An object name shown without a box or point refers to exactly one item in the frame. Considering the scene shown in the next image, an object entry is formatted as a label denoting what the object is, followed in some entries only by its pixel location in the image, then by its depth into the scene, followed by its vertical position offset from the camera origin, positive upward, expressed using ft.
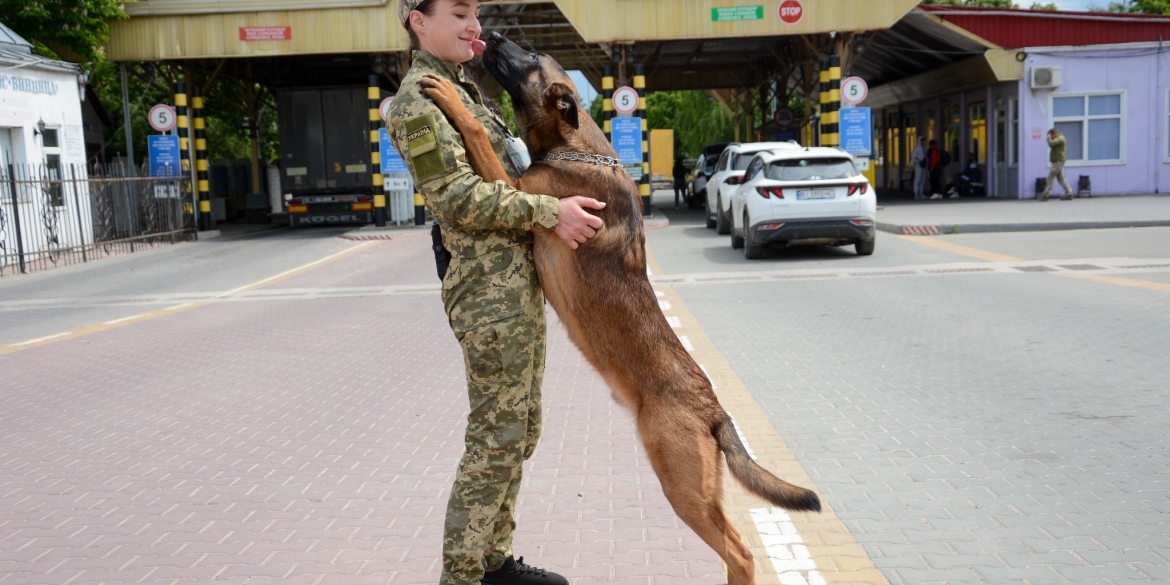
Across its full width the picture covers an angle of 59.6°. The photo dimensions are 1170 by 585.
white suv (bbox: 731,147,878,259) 52.31 -1.84
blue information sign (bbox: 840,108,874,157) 84.38 +2.69
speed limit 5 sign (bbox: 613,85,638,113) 86.89 +6.40
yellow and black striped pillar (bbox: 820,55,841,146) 88.74 +5.63
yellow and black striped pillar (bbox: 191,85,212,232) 92.99 +3.40
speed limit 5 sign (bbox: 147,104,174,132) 86.74 +6.69
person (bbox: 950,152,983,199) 103.65 -2.01
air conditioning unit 91.15 +6.79
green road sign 86.38 +13.10
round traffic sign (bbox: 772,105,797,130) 111.14 +5.32
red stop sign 86.53 +13.04
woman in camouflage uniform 9.57 -0.81
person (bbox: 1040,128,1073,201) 86.48 -0.44
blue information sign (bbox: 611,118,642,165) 86.17 +3.05
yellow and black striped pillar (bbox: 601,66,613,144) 91.76 +7.44
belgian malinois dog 10.05 -1.40
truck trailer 94.02 +3.73
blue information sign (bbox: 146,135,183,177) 87.35 +3.64
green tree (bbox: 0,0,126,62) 83.61 +14.88
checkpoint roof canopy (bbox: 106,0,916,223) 85.51 +12.17
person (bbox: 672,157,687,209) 117.06 -0.74
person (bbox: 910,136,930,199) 107.34 -1.04
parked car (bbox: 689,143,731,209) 106.01 -0.23
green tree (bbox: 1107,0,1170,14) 175.63 +25.57
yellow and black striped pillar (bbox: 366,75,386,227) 88.89 +3.10
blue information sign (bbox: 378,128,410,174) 87.92 +1.99
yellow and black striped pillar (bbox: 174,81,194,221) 89.97 +6.43
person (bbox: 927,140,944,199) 108.47 -0.59
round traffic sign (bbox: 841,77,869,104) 84.69 +6.06
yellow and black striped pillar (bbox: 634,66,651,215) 91.09 +2.41
